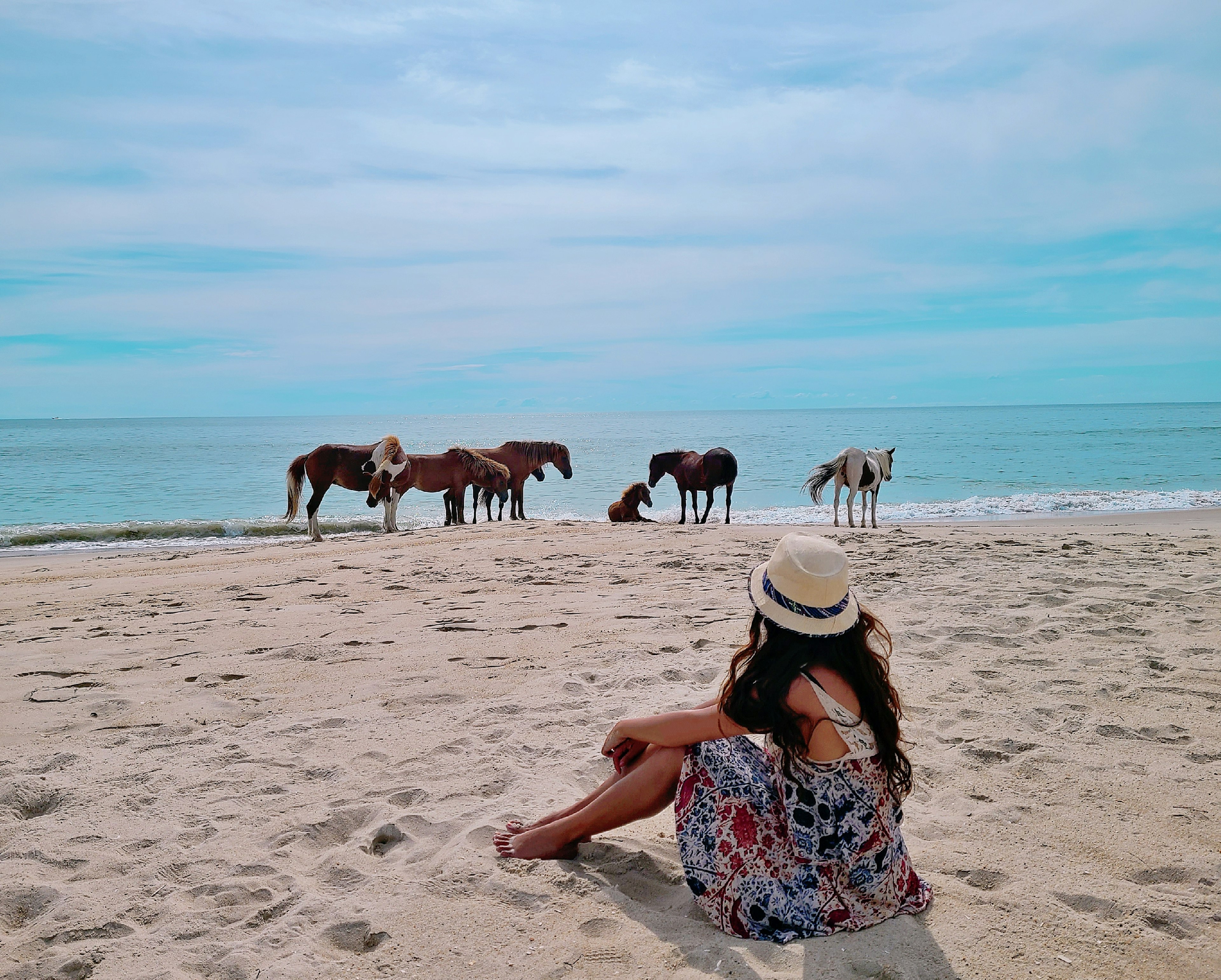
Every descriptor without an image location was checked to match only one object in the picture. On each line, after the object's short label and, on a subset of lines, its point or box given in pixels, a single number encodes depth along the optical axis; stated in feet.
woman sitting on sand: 7.66
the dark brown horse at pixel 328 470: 45.98
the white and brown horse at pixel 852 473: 46.29
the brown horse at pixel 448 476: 46.91
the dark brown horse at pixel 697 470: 50.21
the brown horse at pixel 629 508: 50.08
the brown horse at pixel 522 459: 53.36
